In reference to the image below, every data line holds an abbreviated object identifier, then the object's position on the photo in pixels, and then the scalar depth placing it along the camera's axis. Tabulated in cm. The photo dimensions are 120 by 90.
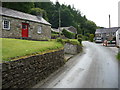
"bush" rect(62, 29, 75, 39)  4128
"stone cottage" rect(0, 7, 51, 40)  1603
